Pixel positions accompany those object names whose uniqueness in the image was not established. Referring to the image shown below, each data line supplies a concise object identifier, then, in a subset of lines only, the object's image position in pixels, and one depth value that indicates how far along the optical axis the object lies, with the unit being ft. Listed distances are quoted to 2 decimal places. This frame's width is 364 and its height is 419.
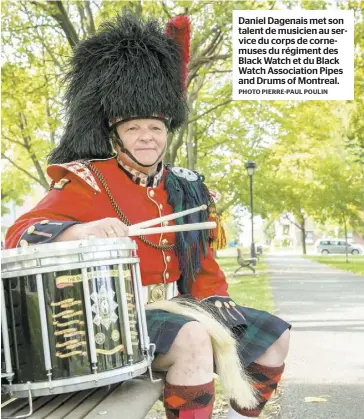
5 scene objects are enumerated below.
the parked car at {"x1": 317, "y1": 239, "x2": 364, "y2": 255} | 172.45
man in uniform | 8.96
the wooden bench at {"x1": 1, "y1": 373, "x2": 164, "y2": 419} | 6.64
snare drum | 6.70
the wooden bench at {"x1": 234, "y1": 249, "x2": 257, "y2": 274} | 64.09
